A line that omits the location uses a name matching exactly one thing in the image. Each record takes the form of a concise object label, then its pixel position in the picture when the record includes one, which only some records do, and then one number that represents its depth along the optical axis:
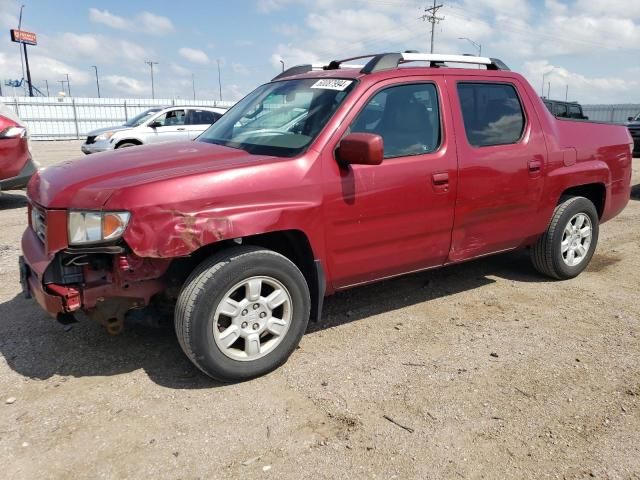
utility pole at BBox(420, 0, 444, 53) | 48.88
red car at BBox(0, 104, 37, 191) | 7.58
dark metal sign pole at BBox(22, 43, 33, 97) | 46.40
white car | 13.58
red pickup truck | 2.98
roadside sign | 49.88
